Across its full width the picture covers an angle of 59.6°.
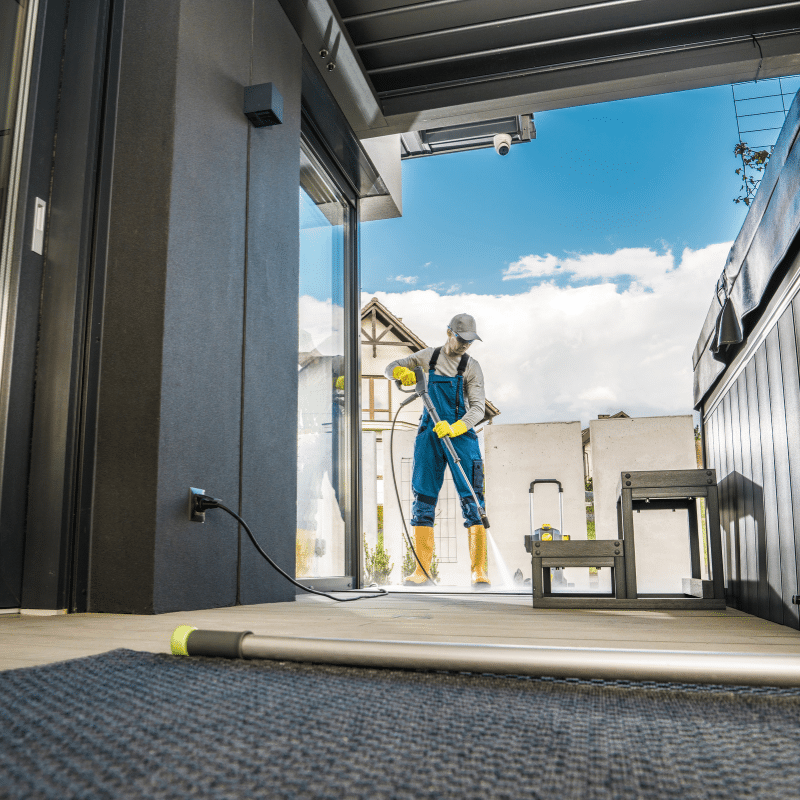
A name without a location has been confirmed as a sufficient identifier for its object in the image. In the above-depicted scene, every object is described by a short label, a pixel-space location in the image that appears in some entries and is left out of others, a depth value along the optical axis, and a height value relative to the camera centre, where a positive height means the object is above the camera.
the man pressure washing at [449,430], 4.24 +0.50
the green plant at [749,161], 4.15 +2.08
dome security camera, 4.41 +2.31
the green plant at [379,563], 6.71 -0.50
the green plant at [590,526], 6.50 -0.12
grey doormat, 0.43 -0.17
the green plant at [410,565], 6.73 -0.54
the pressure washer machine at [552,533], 5.12 -0.16
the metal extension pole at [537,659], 0.72 -0.16
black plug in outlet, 1.92 +0.01
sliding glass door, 3.20 +0.66
